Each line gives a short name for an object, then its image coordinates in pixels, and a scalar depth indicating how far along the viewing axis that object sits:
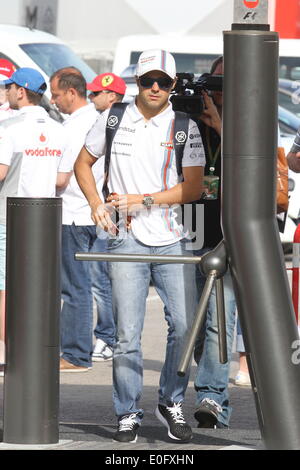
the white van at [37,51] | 25.59
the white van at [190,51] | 30.49
